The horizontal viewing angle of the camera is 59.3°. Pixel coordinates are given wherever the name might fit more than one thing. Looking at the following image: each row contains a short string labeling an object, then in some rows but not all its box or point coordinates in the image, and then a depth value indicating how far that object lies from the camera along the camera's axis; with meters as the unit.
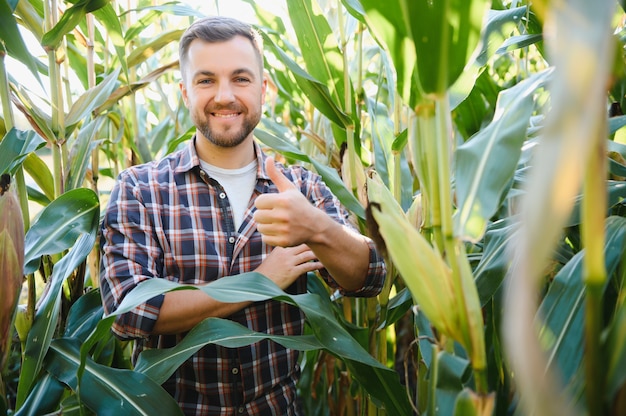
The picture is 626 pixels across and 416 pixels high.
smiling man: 1.00
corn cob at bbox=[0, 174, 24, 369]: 0.82
